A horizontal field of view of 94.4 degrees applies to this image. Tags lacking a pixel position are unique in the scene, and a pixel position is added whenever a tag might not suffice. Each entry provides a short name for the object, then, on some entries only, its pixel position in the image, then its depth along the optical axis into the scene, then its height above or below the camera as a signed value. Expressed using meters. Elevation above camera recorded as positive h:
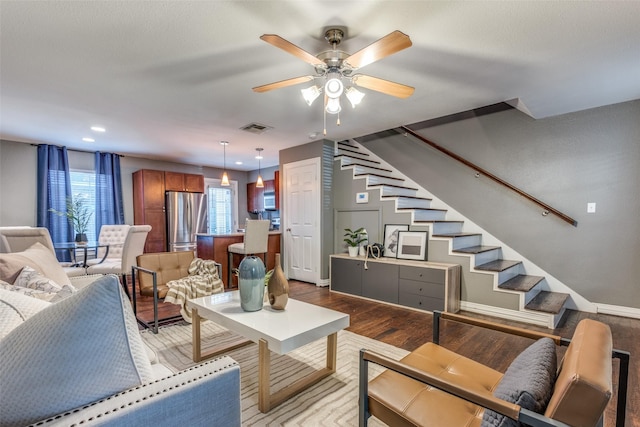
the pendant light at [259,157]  5.37 +1.09
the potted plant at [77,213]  4.67 -0.02
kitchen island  4.77 -0.62
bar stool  4.32 -0.46
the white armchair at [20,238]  2.55 -0.24
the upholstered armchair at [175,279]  2.88 -0.72
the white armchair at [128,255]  3.72 -0.56
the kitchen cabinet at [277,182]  6.25 +0.60
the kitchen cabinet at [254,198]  7.59 +0.32
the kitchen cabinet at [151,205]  5.62 +0.12
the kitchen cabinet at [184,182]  5.95 +0.60
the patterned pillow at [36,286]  1.29 -0.37
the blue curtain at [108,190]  5.41 +0.39
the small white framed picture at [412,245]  3.82 -0.47
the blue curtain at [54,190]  4.79 +0.35
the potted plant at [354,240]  4.30 -0.45
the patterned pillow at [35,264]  1.65 -0.32
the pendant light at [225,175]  4.80 +0.60
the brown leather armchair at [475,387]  0.76 -0.60
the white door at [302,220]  4.77 -0.16
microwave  7.23 +0.23
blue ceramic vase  2.04 -0.51
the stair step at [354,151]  5.10 +1.04
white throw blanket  2.88 -0.76
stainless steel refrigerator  5.81 -0.18
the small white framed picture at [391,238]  4.09 -0.40
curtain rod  5.17 +1.09
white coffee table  1.70 -0.72
